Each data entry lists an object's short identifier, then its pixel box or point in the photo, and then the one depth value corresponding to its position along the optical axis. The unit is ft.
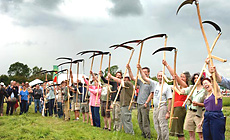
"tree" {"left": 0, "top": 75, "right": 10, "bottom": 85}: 218.69
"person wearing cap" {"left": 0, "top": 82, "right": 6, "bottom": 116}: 51.18
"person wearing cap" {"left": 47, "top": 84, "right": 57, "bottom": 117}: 50.98
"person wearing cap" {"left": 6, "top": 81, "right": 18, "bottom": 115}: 52.79
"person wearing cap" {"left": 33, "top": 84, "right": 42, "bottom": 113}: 56.49
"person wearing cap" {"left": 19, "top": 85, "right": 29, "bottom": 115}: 54.24
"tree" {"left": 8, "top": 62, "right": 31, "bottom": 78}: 317.63
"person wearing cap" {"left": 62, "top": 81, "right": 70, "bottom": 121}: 43.39
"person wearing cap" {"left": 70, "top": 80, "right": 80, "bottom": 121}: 40.96
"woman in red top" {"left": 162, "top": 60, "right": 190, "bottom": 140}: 22.69
